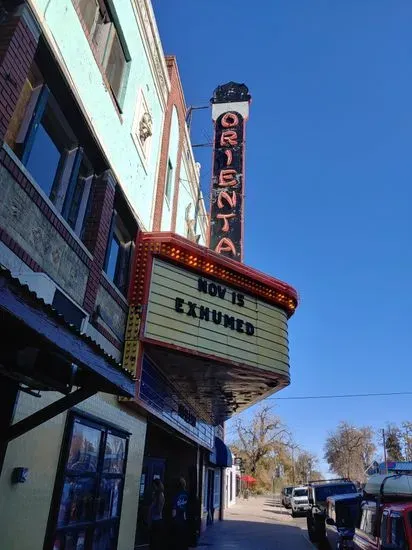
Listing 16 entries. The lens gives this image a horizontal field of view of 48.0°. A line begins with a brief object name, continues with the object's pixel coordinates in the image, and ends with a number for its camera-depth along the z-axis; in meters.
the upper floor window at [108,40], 7.71
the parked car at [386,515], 5.96
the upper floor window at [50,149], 5.79
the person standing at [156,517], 10.31
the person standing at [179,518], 9.59
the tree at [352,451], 76.75
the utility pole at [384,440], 59.11
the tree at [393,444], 65.75
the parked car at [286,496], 37.79
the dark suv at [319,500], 15.21
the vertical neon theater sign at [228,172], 12.33
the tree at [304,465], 91.44
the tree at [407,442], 62.16
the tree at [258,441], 65.50
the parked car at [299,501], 30.38
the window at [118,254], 8.64
